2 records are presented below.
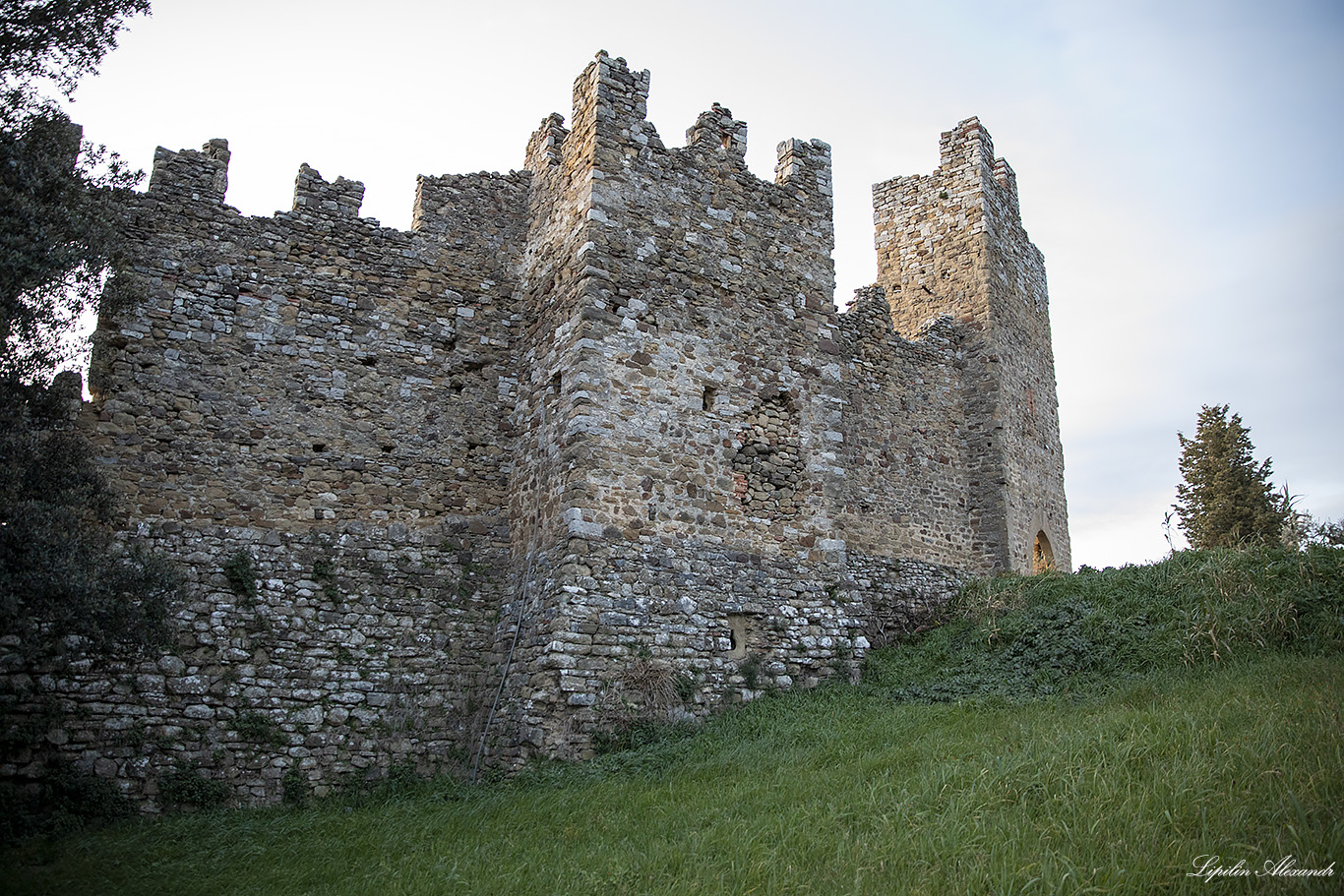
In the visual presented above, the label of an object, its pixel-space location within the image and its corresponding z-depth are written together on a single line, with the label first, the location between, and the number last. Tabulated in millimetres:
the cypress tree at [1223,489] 19625
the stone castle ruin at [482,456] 9453
